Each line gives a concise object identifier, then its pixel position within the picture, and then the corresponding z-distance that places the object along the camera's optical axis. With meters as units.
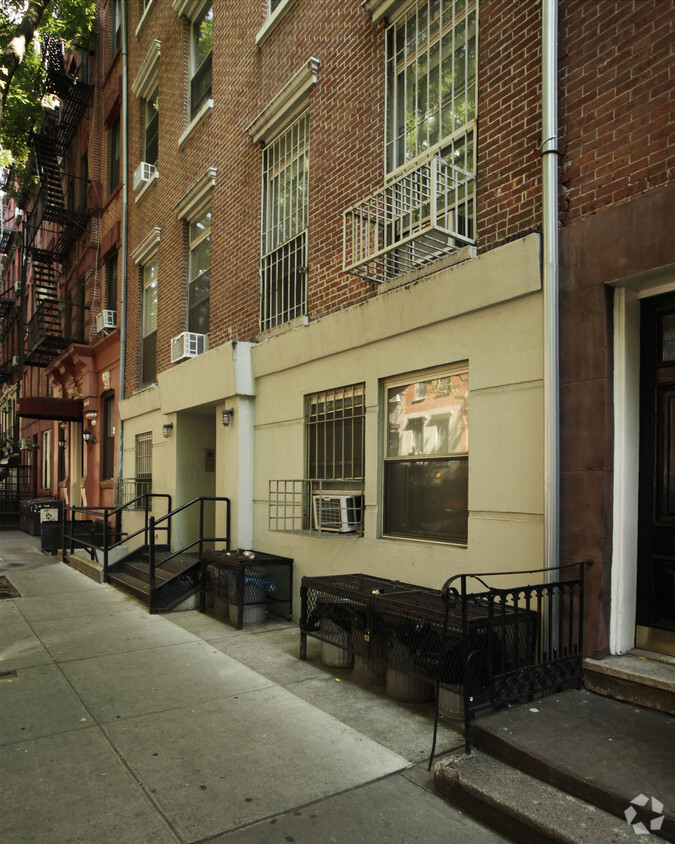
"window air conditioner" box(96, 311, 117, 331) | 14.06
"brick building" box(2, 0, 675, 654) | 4.37
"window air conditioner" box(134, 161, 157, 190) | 12.34
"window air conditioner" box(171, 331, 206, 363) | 9.93
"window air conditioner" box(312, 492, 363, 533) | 6.57
